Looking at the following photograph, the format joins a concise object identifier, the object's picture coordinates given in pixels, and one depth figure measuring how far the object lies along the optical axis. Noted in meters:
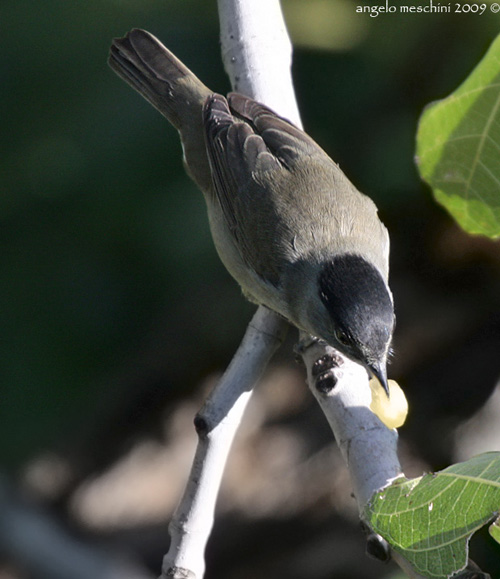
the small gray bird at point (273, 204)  6.13
